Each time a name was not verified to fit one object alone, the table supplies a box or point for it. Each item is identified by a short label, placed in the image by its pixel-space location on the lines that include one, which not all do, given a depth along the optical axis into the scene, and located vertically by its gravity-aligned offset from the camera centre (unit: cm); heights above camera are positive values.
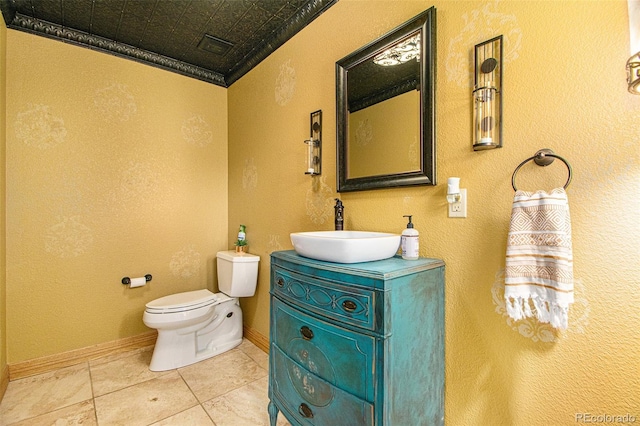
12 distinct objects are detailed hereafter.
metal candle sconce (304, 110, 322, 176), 190 +40
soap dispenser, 126 -14
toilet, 213 -79
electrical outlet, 122 +2
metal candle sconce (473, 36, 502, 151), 112 +43
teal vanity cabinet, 100 -49
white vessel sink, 112 -14
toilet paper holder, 242 -55
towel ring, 96 +18
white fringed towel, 91 -15
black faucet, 163 -1
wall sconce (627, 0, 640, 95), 78 +46
